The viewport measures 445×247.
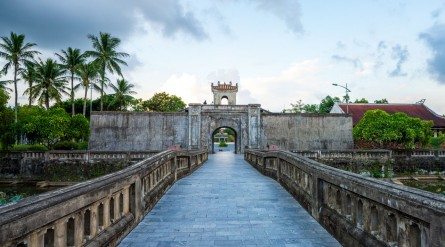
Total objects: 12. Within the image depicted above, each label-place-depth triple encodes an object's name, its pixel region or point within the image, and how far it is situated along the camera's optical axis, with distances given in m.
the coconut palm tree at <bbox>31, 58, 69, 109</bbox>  37.06
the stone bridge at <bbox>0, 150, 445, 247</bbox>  2.70
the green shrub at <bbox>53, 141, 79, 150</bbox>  25.69
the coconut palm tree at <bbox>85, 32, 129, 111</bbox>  36.50
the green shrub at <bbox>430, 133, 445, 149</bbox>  30.67
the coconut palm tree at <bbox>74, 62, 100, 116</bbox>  36.30
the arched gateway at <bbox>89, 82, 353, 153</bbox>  31.36
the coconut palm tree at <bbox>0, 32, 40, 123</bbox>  33.53
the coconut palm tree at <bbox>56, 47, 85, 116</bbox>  36.66
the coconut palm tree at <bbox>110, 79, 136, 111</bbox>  46.38
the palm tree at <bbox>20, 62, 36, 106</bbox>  34.94
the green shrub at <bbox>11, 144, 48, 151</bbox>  25.55
